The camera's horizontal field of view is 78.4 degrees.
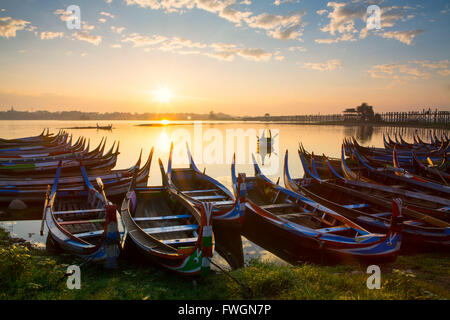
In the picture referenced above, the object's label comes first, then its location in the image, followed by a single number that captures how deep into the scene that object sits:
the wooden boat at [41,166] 16.07
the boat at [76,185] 13.07
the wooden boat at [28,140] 24.56
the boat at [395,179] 11.05
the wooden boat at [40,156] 16.53
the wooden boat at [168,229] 5.84
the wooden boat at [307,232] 6.80
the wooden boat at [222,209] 9.16
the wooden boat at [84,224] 6.32
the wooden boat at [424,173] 12.35
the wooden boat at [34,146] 21.77
